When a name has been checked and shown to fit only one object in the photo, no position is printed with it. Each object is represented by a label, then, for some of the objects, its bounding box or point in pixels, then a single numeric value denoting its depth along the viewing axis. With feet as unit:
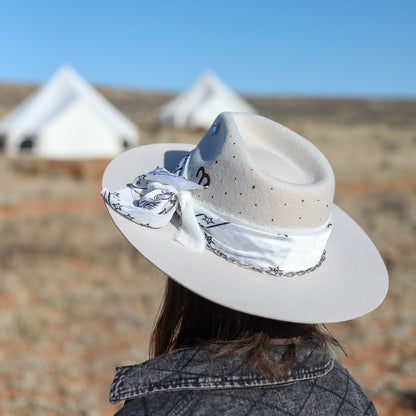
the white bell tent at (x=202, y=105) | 79.36
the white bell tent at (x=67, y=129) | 59.36
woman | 3.60
